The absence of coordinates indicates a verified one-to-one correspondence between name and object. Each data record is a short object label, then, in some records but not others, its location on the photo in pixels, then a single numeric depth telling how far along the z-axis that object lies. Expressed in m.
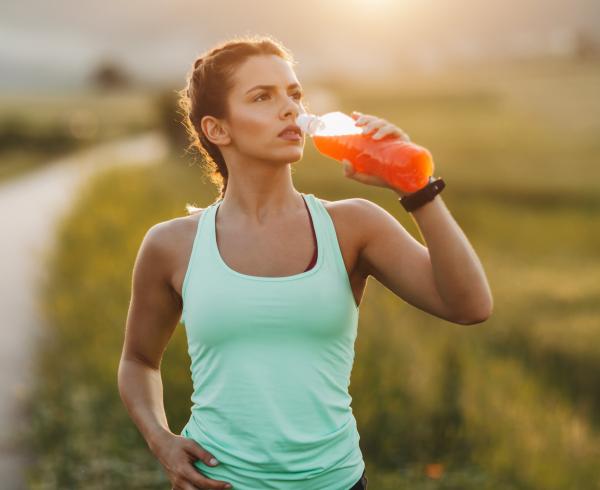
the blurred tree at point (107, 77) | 81.62
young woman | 2.10
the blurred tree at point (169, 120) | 30.19
